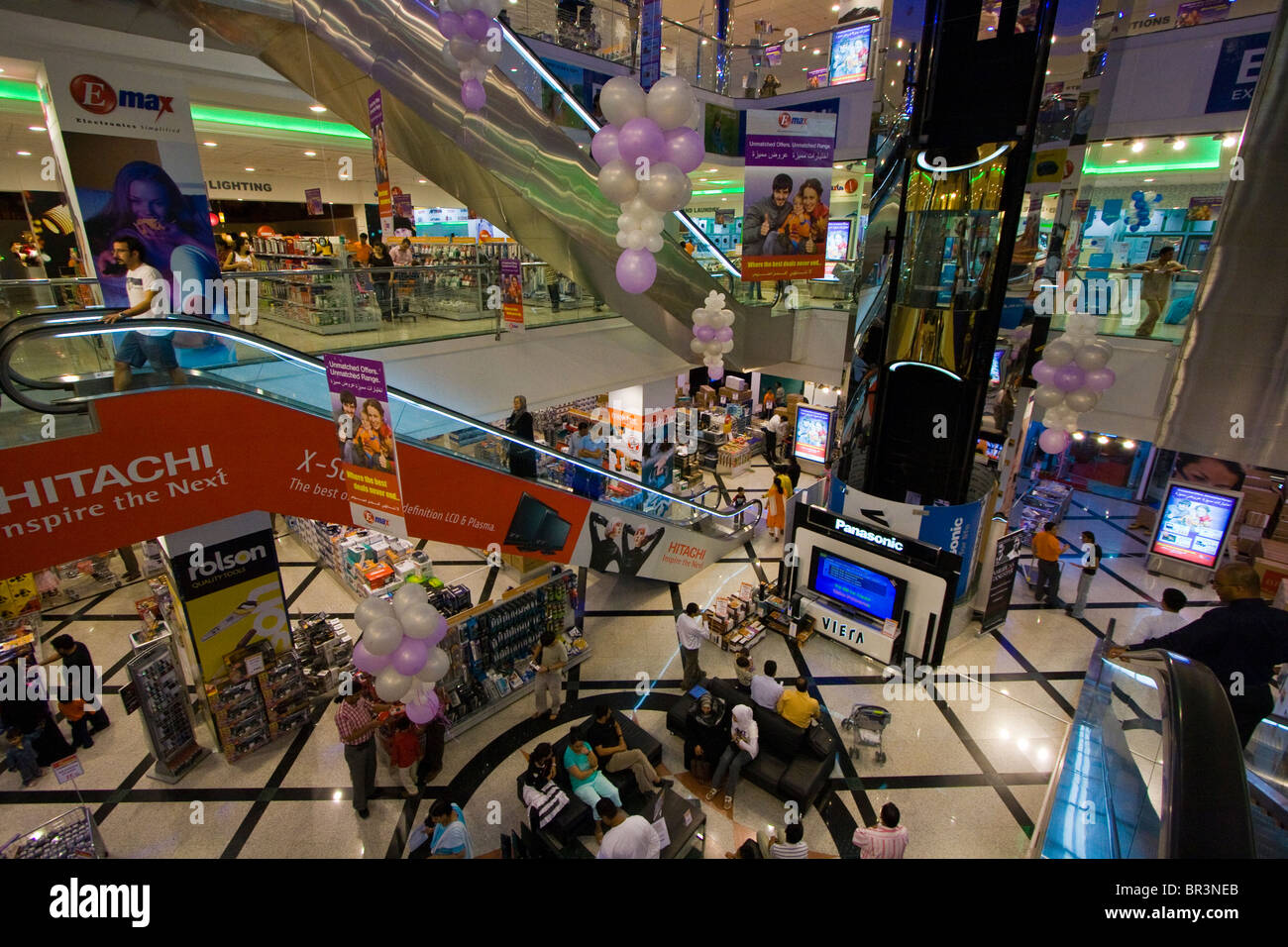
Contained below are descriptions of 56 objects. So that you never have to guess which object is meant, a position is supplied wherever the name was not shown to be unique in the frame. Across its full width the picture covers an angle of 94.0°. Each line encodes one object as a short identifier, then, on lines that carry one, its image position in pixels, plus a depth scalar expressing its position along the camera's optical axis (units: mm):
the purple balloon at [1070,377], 7910
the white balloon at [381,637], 5246
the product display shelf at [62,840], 4145
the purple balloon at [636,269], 5594
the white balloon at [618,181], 5023
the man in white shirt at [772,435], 15977
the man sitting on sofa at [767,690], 6590
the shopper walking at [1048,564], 9219
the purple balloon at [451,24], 5832
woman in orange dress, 11500
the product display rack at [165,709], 6004
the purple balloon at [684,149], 4965
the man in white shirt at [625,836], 4535
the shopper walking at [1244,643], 4387
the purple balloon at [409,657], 5449
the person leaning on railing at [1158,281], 8656
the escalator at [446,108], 6633
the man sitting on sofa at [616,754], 5816
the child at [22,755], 6031
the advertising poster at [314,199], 13258
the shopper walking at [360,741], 5719
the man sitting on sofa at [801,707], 6301
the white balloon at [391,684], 5398
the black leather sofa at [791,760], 5906
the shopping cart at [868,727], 6477
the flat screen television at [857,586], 8070
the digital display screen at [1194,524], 9820
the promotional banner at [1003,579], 8516
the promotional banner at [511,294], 8492
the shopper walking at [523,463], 6965
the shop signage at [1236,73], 7996
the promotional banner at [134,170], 6184
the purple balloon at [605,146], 4988
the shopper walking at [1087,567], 9016
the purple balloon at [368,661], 5332
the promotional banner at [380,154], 6016
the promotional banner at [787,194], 7801
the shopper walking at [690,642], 7375
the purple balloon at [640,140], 4809
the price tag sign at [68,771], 4871
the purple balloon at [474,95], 6345
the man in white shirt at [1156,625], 8604
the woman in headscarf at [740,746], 6016
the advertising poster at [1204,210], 12039
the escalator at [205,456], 4199
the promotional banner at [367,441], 4895
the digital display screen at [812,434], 15164
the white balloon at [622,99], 4809
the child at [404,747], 5902
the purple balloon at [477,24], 5797
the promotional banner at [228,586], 6062
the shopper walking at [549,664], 6871
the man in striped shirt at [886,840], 4898
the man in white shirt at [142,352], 4617
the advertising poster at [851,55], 12180
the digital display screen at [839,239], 18688
